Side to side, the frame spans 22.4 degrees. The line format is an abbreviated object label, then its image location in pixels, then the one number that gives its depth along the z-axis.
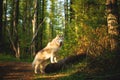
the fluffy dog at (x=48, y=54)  12.04
